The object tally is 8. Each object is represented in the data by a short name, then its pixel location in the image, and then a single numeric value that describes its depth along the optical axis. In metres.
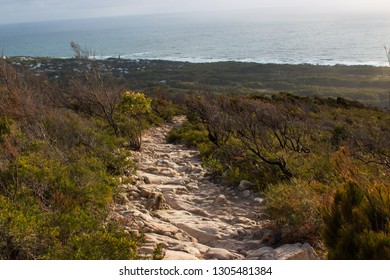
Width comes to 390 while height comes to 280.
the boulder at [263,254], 3.82
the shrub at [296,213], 4.21
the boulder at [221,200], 6.06
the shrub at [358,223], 2.60
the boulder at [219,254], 3.91
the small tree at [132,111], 11.37
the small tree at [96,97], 11.36
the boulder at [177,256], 3.71
